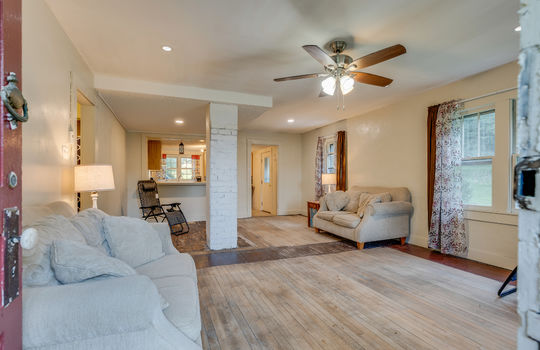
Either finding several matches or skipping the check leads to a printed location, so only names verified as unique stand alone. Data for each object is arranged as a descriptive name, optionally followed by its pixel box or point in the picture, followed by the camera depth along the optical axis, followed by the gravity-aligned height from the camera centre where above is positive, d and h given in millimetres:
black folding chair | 5035 -639
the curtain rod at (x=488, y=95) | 3084 +1001
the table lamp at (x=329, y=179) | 5883 -102
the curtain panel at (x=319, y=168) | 6477 +164
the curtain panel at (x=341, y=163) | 5727 +259
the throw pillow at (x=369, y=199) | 4143 -412
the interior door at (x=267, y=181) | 7750 -193
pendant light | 6762 +721
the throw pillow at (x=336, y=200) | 4930 -493
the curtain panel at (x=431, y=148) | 3787 +398
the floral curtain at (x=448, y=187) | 3508 -172
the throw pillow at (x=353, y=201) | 4750 -497
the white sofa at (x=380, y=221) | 3971 -740
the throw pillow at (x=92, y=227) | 1698 -360
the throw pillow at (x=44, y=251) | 1130 -361
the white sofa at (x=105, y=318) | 984 -572
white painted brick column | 3918 -23
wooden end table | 5484 -748
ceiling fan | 2301 +1024
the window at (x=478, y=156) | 3334 +245
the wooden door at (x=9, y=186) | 638 -31
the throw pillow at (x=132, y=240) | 1843 -492
